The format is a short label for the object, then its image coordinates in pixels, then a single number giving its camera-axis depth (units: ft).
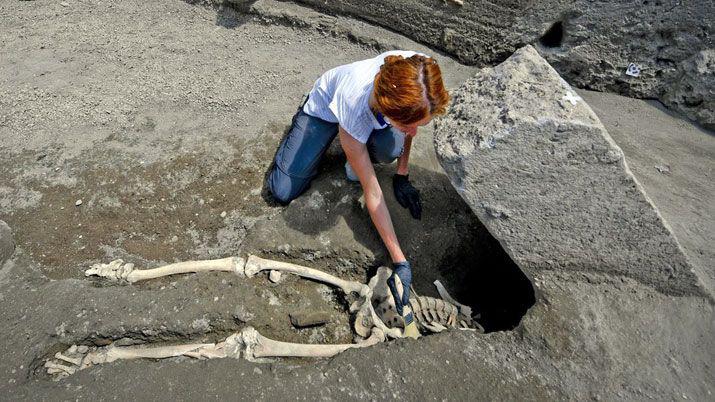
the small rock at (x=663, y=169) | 9.89
